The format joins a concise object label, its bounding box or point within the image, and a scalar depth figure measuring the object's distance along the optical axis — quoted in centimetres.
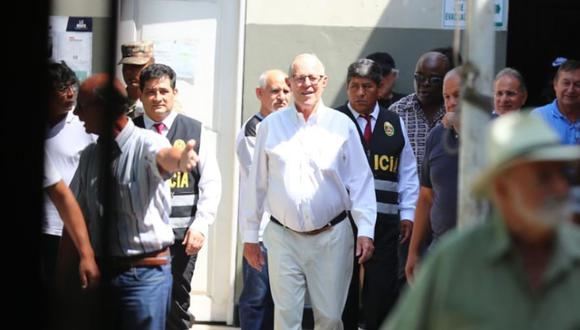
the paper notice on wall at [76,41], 934
